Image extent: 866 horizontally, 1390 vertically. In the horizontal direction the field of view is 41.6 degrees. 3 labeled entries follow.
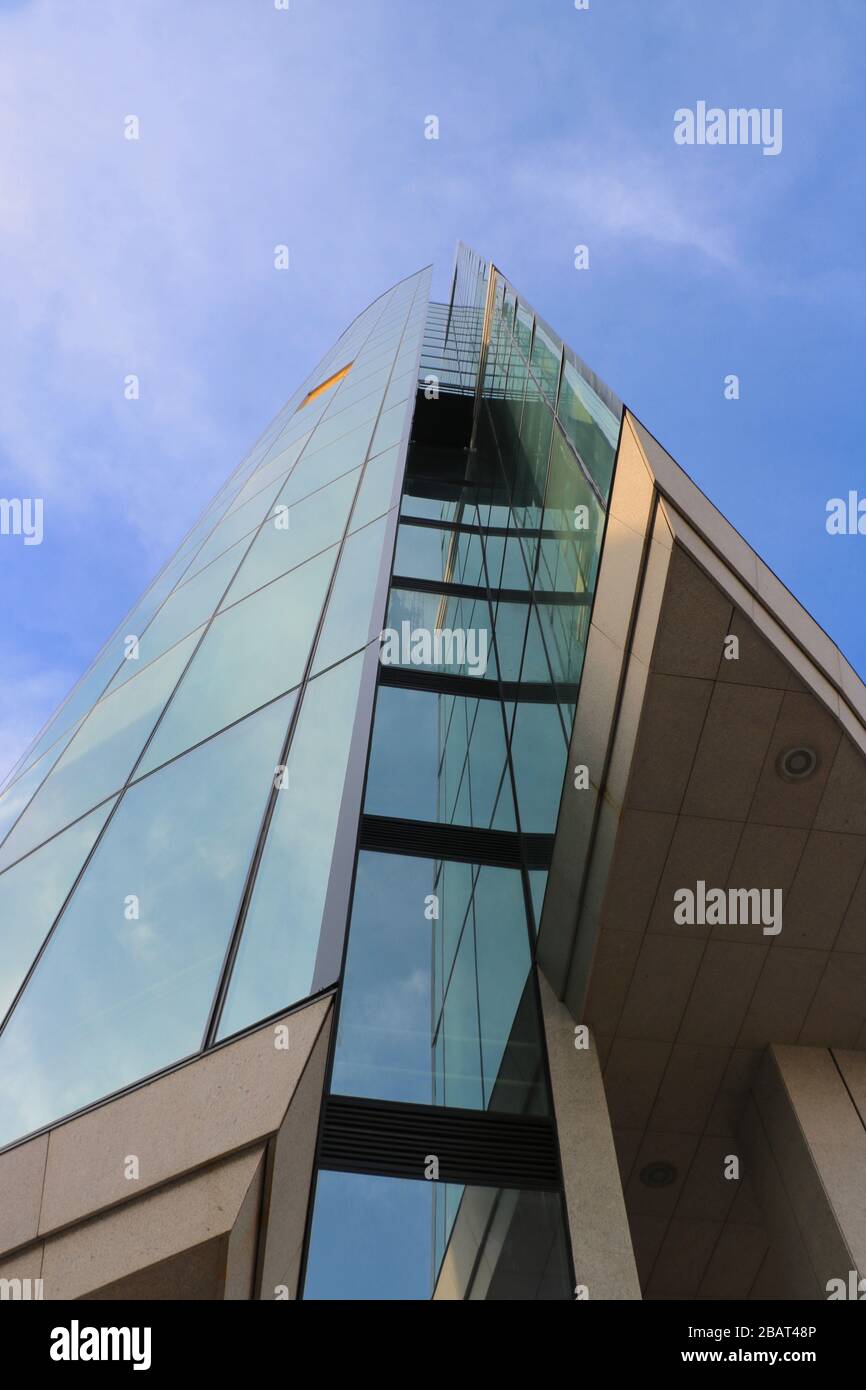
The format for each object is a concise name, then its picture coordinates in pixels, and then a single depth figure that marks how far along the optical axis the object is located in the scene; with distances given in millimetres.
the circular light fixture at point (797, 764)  7488
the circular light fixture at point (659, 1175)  10164
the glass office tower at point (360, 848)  7125
